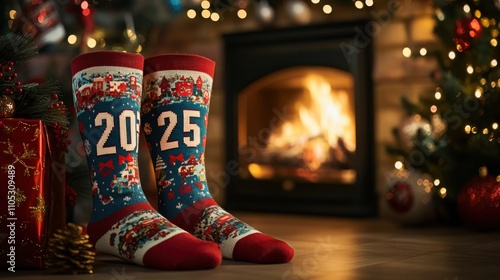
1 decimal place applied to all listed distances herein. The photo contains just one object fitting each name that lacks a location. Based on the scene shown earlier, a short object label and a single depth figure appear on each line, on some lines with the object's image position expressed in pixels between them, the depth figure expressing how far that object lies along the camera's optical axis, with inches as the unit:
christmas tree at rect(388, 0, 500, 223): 85.4
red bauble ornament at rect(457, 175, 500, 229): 80.8
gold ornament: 49.9
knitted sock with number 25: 56.3
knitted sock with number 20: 52.4
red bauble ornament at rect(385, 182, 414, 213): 88.8
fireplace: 107.4
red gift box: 48.0
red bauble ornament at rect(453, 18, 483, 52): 86.7
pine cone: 47.4
